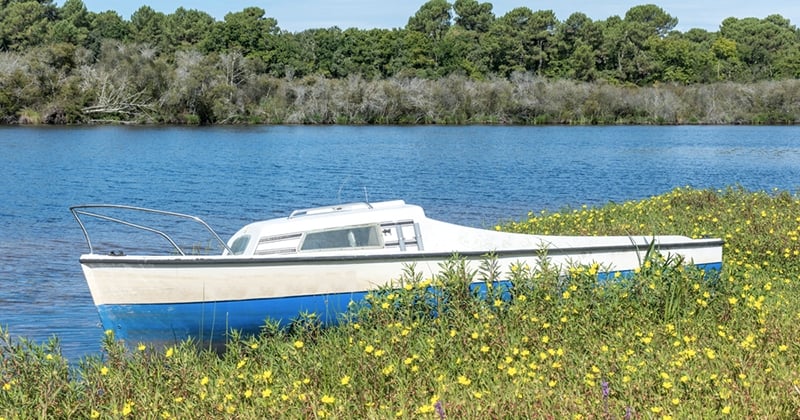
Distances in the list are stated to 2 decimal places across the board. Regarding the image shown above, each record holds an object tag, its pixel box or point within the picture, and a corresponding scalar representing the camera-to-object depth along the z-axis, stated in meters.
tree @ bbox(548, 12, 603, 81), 139.12
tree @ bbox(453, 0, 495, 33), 176.12
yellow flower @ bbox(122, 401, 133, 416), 7.20
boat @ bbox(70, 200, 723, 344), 10.75
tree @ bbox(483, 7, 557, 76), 143.00
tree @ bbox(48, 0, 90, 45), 127.88
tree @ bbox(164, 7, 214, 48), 139.75
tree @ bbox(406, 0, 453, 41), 179.50
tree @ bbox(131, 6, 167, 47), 140.12
